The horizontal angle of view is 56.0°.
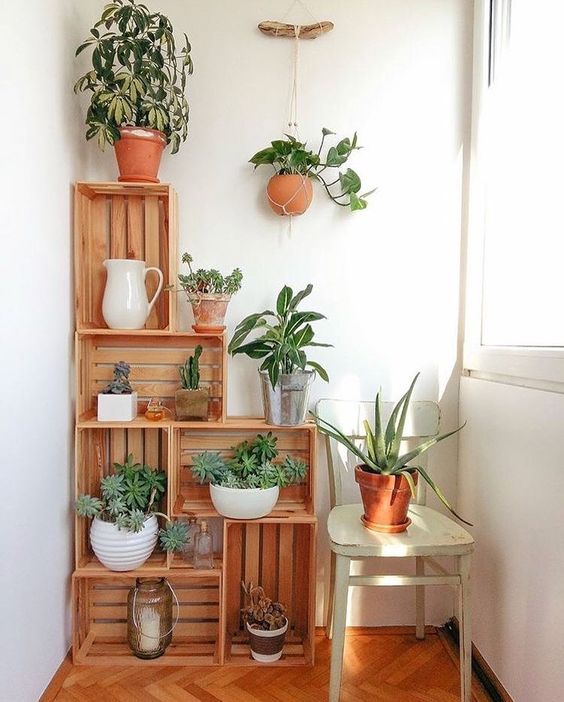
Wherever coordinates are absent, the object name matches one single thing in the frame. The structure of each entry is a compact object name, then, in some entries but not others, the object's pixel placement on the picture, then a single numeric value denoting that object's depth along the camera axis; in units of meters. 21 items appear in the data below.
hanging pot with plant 1.84
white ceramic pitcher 1.79
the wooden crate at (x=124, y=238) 1.92
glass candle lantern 1.81
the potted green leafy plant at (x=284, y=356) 1.76
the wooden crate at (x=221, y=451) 1.93
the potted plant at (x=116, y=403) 1.79
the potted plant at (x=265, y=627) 1.80
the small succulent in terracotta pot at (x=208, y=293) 1.79
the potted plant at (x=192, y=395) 1.82
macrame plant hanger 1.91
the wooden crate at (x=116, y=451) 1.88
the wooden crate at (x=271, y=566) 2.00
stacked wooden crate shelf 1.82
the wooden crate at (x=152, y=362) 1.96
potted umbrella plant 1.67
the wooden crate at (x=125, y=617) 1.87
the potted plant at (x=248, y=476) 1.73
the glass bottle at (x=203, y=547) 1.83
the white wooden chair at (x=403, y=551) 1.50
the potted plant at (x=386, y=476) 1.58
